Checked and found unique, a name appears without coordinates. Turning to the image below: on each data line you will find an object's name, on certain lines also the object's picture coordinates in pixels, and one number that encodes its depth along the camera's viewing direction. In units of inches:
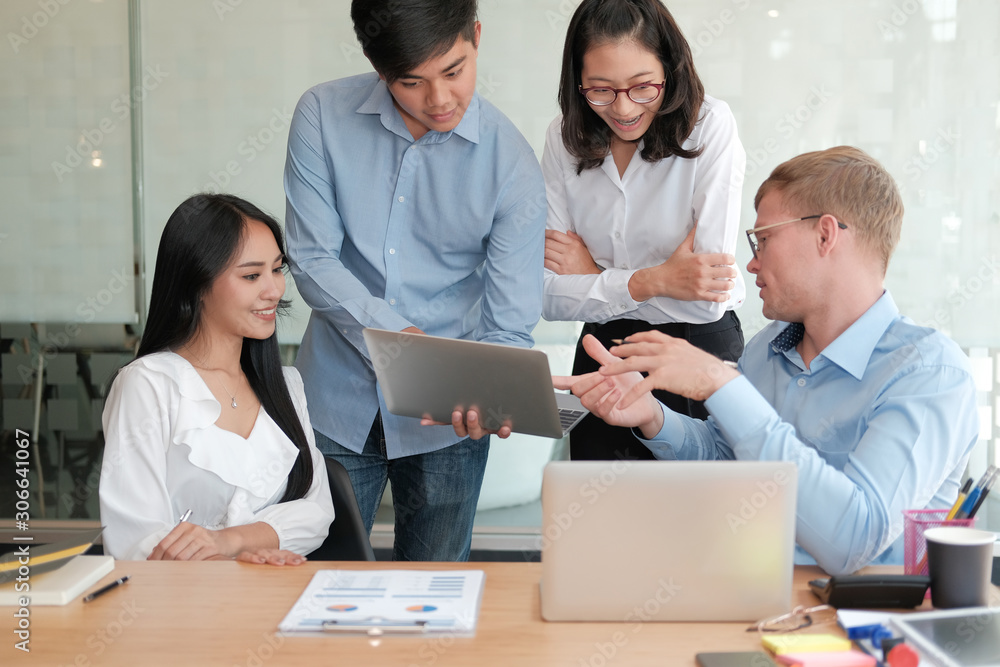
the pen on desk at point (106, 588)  54.0
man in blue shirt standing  86.1
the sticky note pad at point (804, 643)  45.3
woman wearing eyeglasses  84.4
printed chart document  48.6
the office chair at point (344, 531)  78.6
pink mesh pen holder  52.4
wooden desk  45.6
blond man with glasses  57.0
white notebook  53.2
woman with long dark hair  72.8
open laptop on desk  47.0
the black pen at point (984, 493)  51.4
